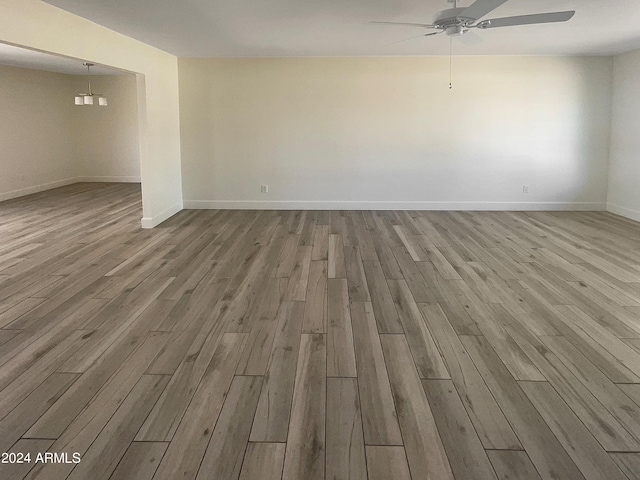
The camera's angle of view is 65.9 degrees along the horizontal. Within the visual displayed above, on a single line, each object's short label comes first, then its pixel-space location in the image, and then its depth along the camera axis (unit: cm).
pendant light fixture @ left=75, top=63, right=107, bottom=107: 923
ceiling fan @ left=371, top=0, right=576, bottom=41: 353
